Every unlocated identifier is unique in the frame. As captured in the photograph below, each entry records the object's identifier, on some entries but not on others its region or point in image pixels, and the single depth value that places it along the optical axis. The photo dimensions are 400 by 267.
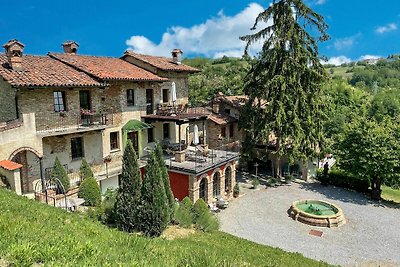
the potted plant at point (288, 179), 28.20
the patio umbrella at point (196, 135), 23.53
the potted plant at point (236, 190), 24.23
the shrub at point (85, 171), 18.77
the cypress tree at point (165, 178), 16.09
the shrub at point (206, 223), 16.33
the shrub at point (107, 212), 14.59
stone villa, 16.69
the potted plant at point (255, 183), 26.55
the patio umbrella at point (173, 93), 23.73
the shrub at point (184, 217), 16.09
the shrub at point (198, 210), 16.73
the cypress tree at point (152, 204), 13.64
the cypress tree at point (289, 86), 26.39
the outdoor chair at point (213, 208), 21.08
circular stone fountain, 19.59
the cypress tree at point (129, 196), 13.67
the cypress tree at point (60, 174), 17.55
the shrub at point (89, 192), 16.92
